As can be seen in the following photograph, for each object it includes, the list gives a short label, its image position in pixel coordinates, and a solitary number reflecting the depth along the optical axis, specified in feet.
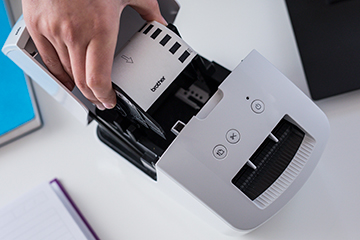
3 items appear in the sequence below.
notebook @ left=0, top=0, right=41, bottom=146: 2.30
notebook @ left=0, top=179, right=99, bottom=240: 2.03
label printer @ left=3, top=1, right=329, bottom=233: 1.48
